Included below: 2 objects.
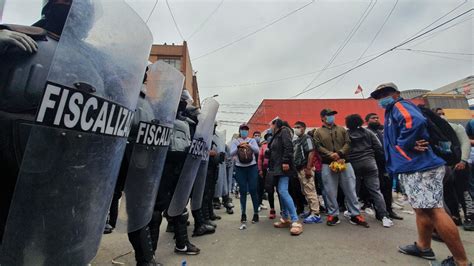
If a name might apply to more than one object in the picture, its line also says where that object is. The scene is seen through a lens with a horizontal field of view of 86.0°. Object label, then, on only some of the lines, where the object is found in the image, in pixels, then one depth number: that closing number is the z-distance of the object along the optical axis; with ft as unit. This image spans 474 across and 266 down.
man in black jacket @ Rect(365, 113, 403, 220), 14.69
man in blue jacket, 7.75
